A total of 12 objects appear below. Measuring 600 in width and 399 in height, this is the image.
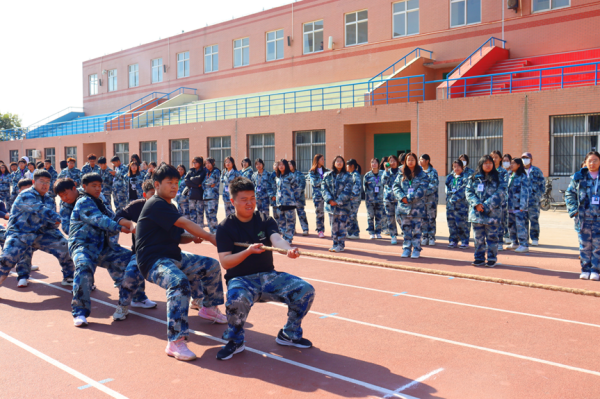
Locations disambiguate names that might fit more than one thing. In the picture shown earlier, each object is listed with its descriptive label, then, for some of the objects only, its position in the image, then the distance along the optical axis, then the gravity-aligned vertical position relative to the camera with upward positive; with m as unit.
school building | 19.64 +4.74
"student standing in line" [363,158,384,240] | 13.14 -0.62
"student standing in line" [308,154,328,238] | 12.98 -0.35
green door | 24.87 +1.55
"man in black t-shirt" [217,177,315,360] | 4.96 -1.04
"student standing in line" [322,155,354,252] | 11.06 -0.49
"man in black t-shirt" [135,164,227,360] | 5.01 -0.96
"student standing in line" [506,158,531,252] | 10.88 -0.55
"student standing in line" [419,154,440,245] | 11.88 -0.93
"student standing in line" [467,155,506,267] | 9.15 -0.59
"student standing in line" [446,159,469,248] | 11.36 -0.73
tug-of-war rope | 3.63 -0.81
